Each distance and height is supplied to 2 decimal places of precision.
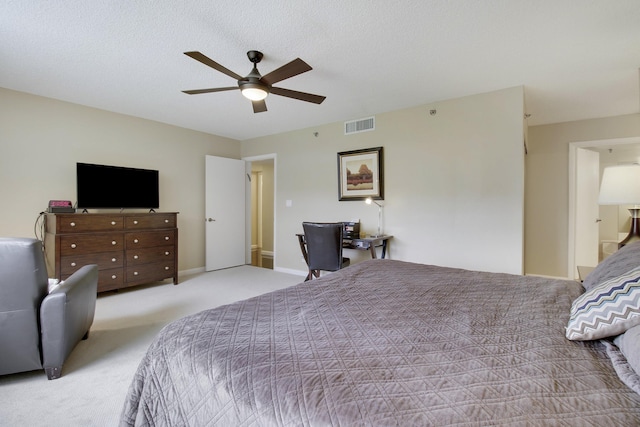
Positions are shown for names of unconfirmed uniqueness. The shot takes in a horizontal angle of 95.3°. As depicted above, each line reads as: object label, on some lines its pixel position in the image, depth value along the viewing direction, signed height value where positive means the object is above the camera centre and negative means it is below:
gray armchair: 1.68 -0.63
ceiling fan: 2.13 +1.04
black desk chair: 3.40 -0.45
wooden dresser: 3.22 -0.45
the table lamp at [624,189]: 2.03 +0.12
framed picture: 4.06 +0.48
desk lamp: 4.06 -0.09
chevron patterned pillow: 0.90 -0.34
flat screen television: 3.64 +0.29
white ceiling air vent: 4.14 +1.20
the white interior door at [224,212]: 5.07 -0.07
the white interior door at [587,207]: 4.14 -0.01
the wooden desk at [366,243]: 3.56 -0.46
